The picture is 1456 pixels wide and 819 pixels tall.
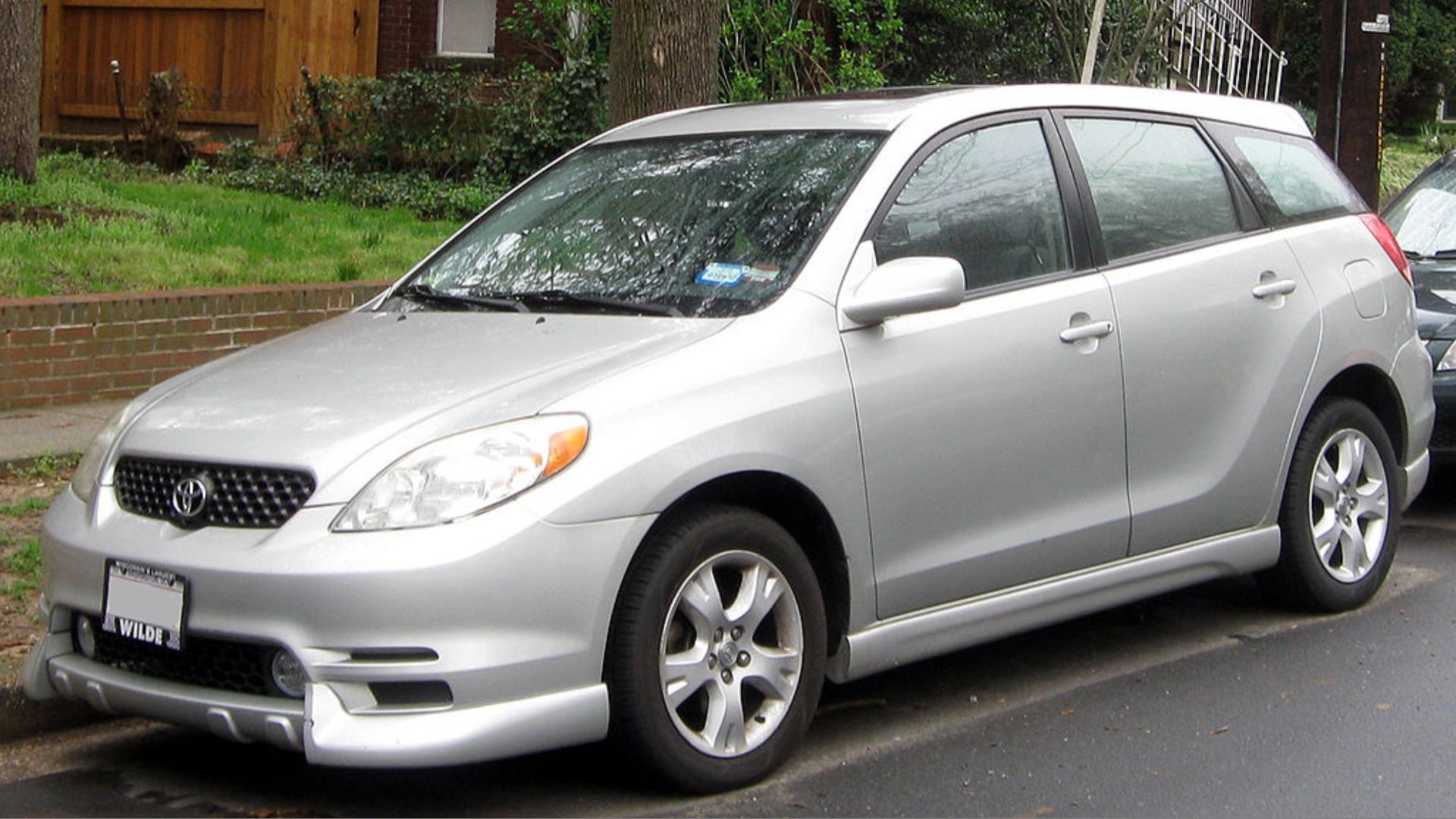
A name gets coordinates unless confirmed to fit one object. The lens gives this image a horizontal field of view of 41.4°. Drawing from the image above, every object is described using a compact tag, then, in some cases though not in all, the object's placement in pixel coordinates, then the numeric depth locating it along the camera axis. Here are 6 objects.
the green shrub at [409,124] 15.13
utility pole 12.98
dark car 8.31
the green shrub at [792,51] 15.25
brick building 18.22
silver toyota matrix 4.37
